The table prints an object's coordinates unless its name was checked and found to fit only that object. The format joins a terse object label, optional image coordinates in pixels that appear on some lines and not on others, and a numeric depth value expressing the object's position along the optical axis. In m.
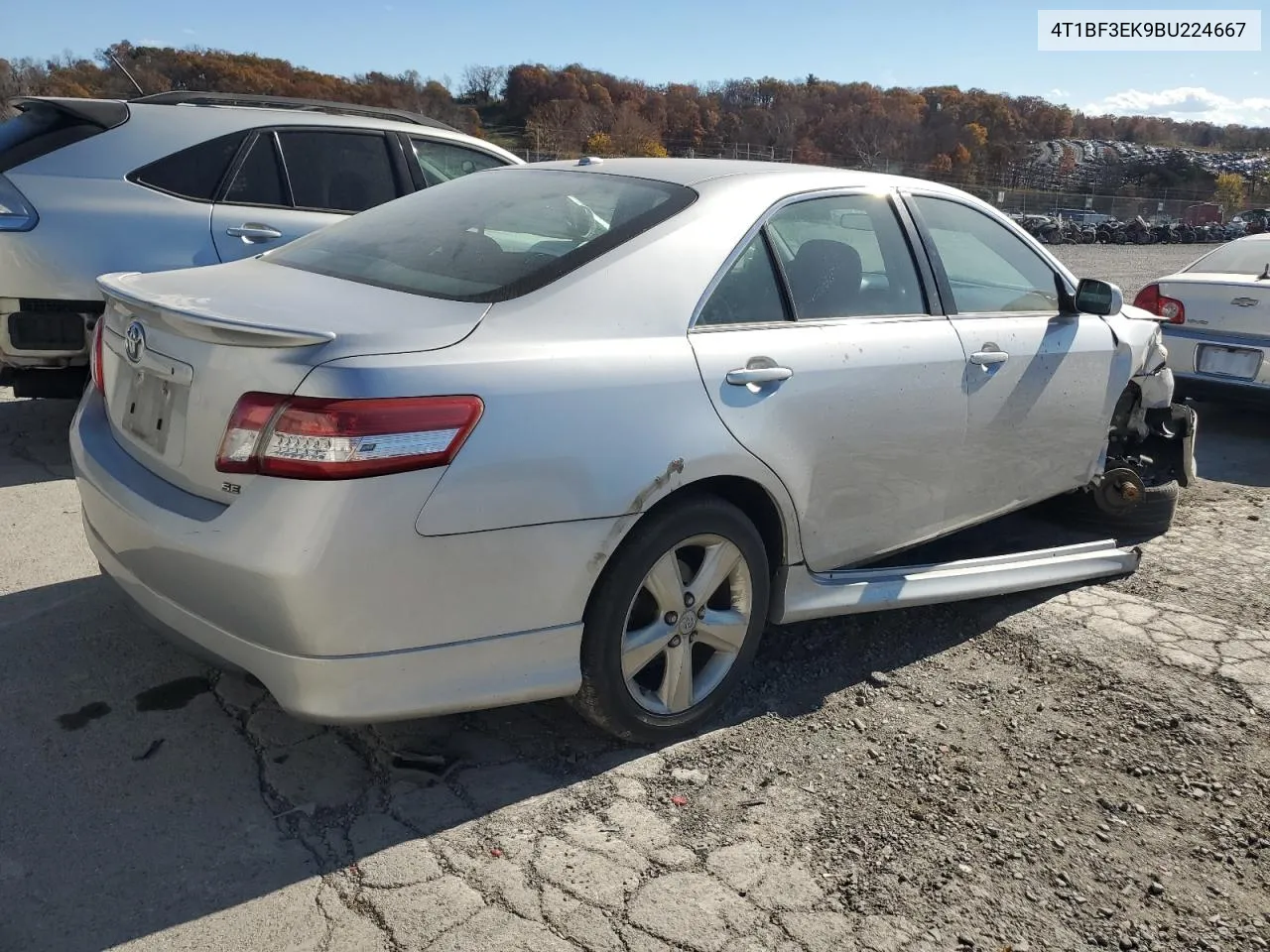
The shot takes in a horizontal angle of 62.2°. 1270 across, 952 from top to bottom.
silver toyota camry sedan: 2.32
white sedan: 6.82
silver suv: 4.90
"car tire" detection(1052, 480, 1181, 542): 4.97
